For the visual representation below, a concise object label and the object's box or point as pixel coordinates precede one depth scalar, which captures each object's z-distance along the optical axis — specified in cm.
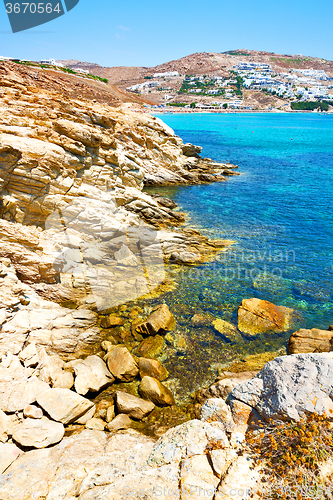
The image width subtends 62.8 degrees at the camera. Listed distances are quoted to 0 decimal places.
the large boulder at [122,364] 1312
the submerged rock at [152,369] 1339
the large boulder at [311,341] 1466
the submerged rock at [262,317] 1689
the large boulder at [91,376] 1195
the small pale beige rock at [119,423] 1042
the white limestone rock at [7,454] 792
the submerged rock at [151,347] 1489
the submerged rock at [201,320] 1692
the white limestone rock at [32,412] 965
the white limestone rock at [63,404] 1002
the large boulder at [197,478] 661
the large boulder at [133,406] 1126
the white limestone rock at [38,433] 877
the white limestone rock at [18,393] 979
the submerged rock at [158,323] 1586
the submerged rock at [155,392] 1200
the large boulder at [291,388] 742
